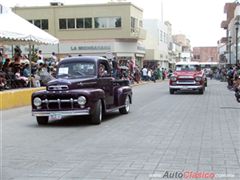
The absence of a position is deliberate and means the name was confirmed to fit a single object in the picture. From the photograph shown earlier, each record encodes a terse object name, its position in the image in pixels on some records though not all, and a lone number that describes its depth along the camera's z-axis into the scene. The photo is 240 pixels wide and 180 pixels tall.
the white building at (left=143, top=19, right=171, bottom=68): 77.19
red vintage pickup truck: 27.89
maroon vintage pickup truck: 12.87
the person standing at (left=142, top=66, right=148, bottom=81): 56.14
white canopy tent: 19.90
